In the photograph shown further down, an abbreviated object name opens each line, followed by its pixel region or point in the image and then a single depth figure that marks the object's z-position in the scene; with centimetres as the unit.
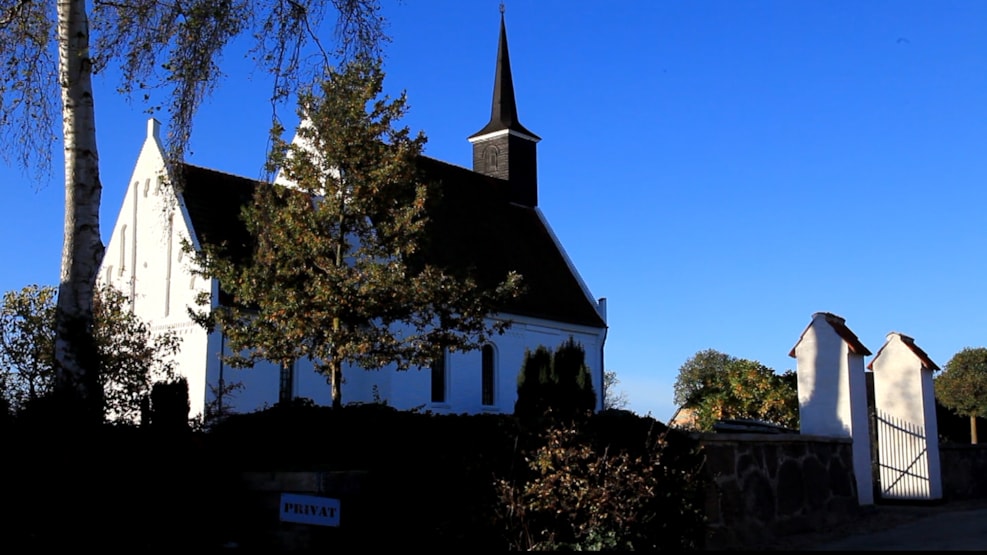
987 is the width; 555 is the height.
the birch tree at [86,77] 1119
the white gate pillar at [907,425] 1552
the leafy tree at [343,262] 1845
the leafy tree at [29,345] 1294
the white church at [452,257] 2527
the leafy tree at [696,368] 8012
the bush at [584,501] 904
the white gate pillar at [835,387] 1372
